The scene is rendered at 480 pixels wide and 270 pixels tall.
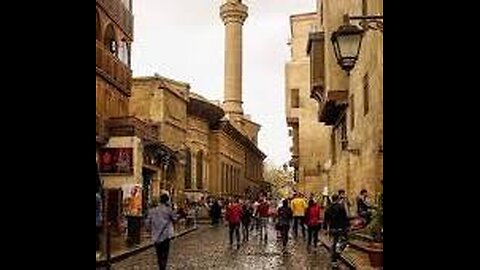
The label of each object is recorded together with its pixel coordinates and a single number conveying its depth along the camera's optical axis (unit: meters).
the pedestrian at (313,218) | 22.23
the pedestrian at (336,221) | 16.95
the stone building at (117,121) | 26.59
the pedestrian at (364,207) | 19.53
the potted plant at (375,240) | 14.63
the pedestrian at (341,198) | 17.22
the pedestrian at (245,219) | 27.66
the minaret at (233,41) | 65.50
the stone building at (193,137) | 40.69
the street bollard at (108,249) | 14.84
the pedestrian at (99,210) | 13.38
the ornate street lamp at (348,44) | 10.34
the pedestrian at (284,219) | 22.70
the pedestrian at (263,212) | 28.64
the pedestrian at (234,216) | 24.28
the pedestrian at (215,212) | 42.31
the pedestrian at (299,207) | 25.84
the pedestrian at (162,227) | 13.27
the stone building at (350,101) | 19.84
